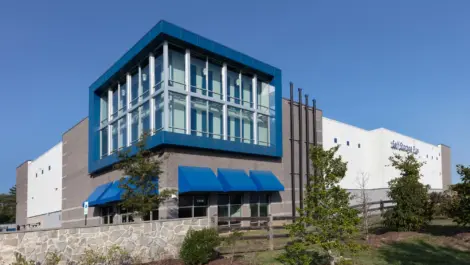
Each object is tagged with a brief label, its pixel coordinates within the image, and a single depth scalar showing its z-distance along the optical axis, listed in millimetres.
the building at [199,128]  23891
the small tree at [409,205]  18703
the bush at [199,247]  14630
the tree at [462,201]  17484
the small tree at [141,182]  20953
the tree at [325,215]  10797
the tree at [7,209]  79938
